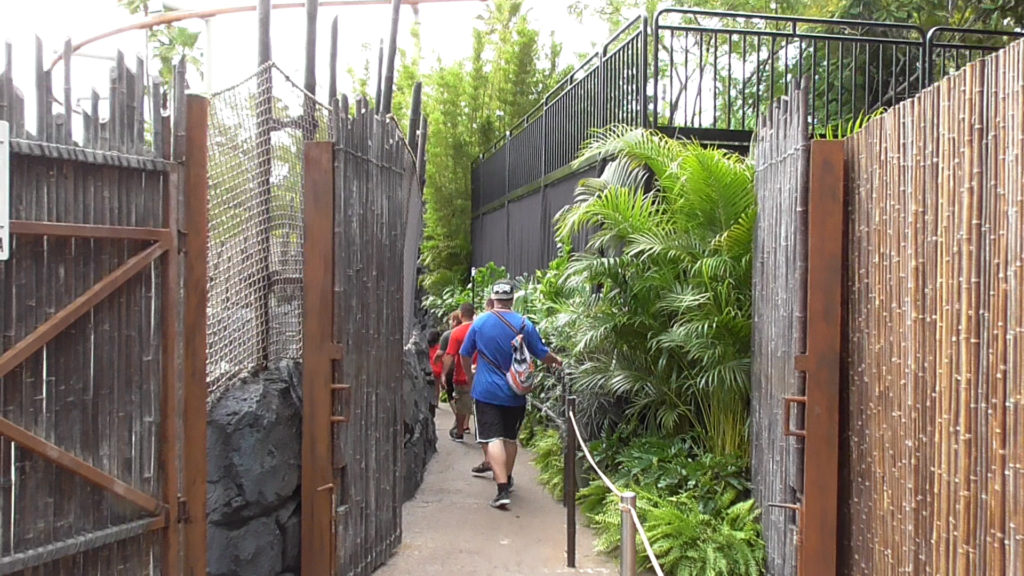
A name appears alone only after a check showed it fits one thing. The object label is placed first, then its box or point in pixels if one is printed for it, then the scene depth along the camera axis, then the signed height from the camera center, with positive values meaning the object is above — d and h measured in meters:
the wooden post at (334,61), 7.04 +1.75
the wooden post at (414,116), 10.43 +1.95
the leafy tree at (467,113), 17.88 +3.36
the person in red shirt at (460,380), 8.30 -1.00
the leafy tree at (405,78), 20.59 +4.61
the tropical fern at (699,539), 4.94 -1.44
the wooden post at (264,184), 4.72 +0.50
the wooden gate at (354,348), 4.52 -0.37
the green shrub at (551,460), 7.12 -1.53
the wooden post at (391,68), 8.35 +1.97
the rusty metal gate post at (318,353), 4.51 -0.37
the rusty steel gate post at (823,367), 4.30 -0.40
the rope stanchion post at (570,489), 5.30 -1.22
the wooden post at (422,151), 10.98 +1.59
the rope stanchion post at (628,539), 3.47 -0.99
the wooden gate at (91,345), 2.98 -0.24
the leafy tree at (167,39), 13.77 +3.80
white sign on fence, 2.84 +0.26
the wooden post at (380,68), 9.11 +2.13
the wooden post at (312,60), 5.29 +1.45
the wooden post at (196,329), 3.57 -0.20
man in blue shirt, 6.62 -0.81
